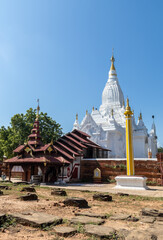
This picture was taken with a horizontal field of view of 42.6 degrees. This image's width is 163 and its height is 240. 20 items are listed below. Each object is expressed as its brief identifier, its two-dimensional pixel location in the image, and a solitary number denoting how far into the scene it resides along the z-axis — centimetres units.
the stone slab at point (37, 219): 464
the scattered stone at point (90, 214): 566
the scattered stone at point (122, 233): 408
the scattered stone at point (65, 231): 414
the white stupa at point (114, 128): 3425
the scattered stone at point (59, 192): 1044
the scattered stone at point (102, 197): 916
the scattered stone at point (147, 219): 533
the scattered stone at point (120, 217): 558
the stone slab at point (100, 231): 404
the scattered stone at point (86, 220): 496
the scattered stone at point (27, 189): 1145
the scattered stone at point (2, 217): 471
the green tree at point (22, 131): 2678
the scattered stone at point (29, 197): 852
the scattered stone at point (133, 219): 547
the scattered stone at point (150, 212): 598
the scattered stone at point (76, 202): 735
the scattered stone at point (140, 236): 386
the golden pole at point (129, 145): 1734
